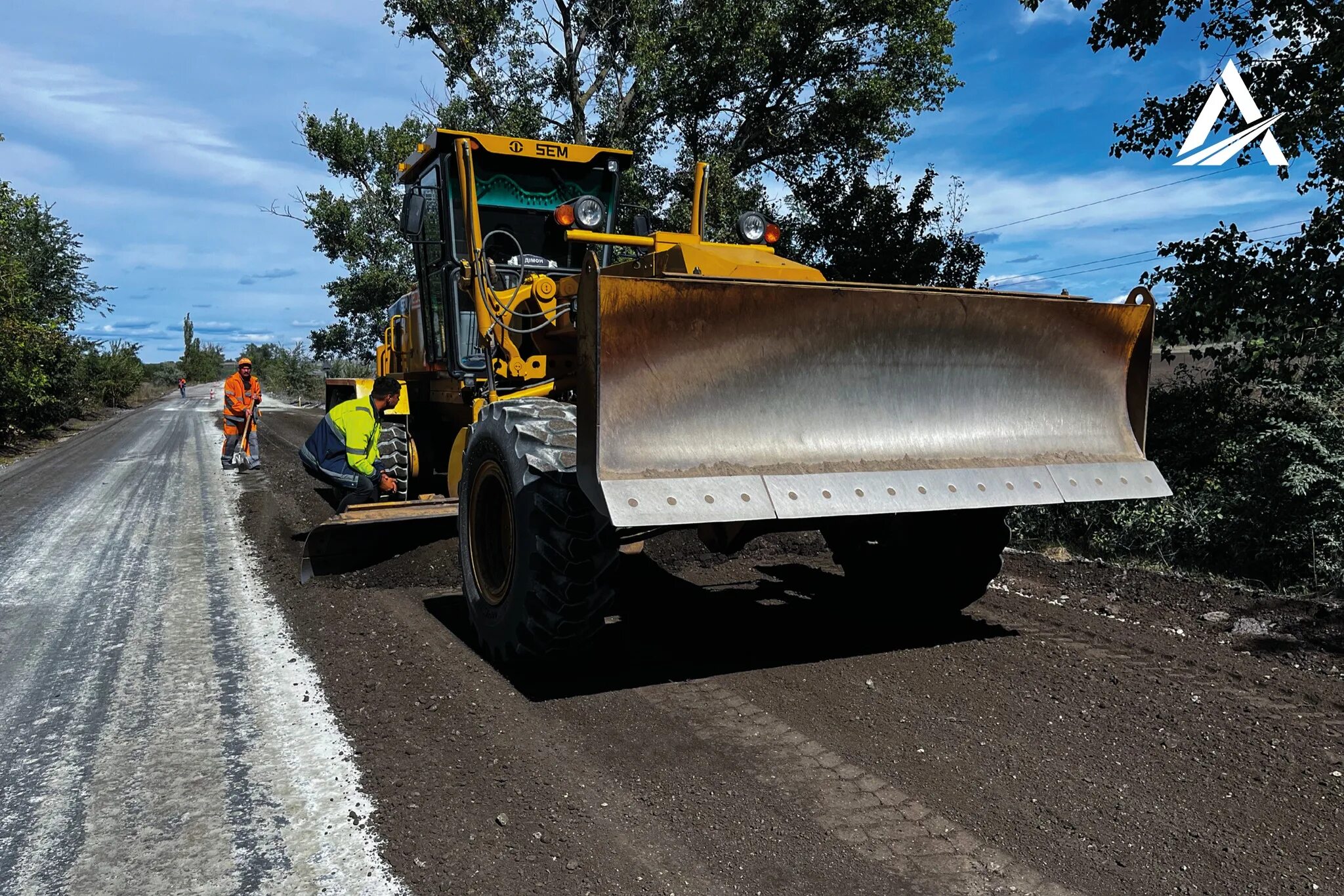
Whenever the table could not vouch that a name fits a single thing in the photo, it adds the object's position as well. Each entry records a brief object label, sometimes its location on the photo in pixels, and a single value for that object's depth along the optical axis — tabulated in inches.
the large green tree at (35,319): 708.0
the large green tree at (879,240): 545.3
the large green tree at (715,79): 690.8
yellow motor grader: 153.7
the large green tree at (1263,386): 280.2
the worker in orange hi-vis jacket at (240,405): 546.3
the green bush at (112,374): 1316.4
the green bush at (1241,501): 274.1
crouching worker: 308.5
